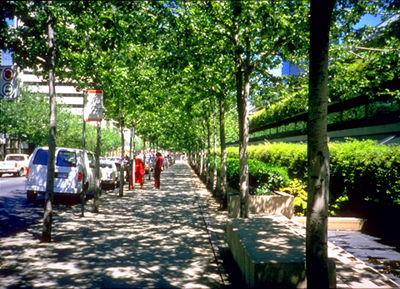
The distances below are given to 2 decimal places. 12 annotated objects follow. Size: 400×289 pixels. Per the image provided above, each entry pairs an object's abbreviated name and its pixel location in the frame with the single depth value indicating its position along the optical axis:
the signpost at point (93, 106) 10.27
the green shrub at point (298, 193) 10.51
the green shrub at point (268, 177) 11.14
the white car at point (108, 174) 19.05
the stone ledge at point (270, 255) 4.34
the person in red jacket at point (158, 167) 18.72
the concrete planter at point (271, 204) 9.82
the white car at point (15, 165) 28.54
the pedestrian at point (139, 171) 20.38
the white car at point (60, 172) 12.52
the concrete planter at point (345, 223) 9.07
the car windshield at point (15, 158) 31.02
